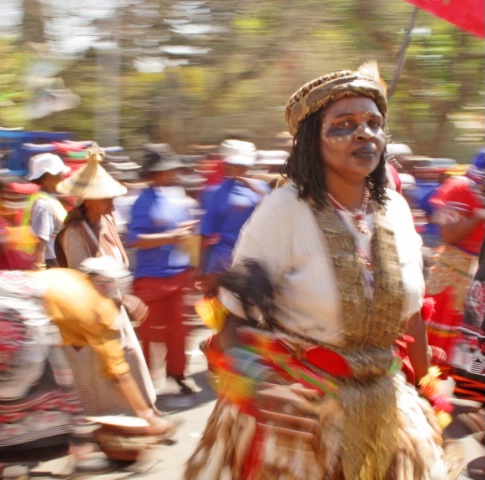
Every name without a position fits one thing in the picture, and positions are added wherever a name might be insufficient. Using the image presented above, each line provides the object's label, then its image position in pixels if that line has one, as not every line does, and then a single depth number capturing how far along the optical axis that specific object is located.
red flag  4.05
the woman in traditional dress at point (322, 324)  2.41
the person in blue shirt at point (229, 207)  6.01
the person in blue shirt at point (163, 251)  5.90
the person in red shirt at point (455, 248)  5.18
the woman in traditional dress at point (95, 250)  5.00
